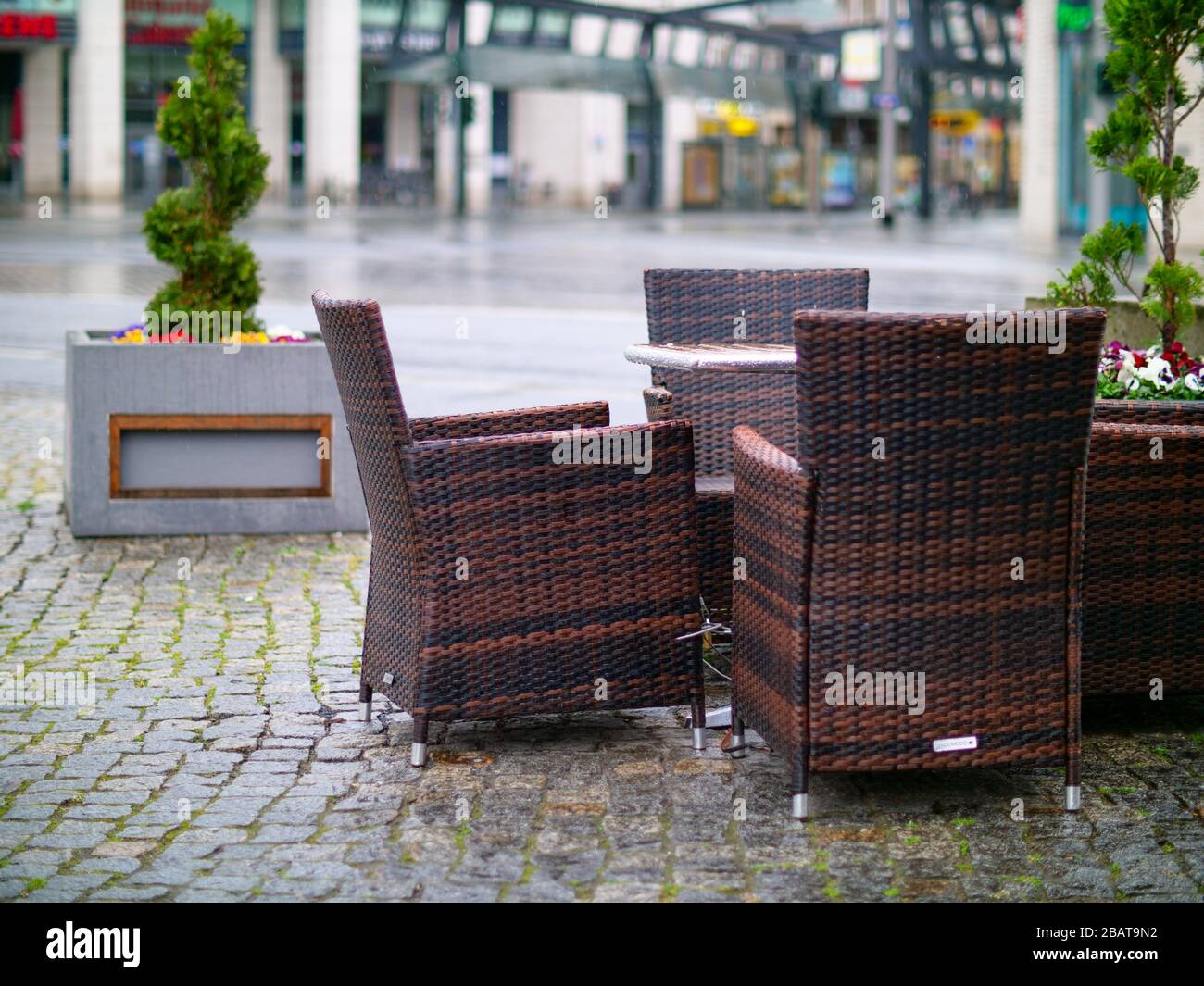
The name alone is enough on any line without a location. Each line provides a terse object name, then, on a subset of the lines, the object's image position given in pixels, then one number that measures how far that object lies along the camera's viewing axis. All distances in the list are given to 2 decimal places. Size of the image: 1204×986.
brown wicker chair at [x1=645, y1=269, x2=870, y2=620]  6.28
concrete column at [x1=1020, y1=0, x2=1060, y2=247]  34.78
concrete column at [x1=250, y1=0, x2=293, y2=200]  53.28
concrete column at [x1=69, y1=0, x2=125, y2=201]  47.38
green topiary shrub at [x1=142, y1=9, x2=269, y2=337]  7.79
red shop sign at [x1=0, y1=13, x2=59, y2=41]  47.16
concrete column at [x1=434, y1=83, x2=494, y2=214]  56.31
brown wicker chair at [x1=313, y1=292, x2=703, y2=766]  4.54
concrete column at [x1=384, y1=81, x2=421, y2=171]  60.44
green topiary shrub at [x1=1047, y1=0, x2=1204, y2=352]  5.50
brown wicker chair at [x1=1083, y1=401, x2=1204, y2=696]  4.68
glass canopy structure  49.50
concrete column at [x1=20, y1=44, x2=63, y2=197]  49.94
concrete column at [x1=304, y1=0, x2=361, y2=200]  50.75
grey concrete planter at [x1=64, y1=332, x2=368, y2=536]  7.44
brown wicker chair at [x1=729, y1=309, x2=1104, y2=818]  3.94
